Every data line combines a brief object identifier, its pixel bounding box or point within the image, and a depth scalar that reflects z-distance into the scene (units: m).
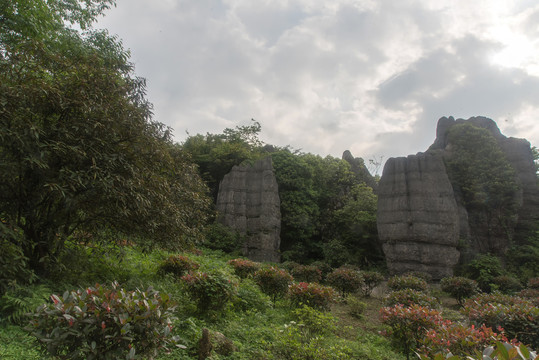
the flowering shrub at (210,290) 6.06
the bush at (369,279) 12.82
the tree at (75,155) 5.08
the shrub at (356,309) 8.88
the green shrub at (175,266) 8.55
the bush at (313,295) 7.42
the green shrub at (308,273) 12.70
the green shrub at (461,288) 11.56
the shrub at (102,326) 2.87
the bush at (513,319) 5.12
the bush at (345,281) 11.40
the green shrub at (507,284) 13.47
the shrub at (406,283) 10.89
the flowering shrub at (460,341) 3.80
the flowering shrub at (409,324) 5.62
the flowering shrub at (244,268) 10.72
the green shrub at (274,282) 8.62
